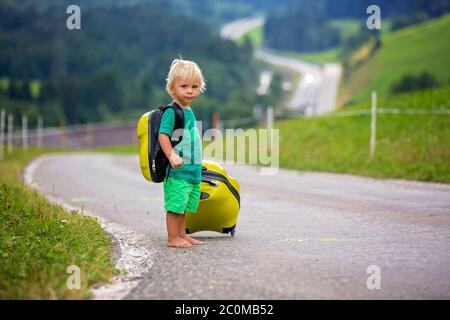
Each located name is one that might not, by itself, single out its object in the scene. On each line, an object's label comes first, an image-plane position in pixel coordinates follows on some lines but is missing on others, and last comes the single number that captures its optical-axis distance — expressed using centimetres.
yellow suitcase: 808
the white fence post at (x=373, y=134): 2102
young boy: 734
